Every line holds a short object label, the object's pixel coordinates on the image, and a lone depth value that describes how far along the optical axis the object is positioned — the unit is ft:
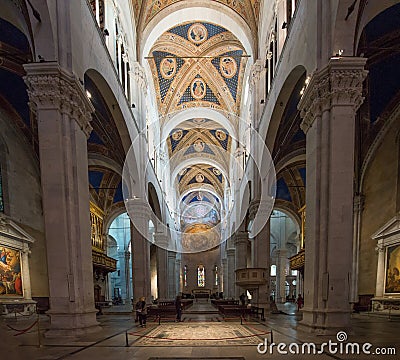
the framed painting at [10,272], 45.24
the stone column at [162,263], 90.17
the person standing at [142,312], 38.04
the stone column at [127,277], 104.19
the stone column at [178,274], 124.45
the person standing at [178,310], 44.45
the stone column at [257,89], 58.49
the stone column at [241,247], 76.95
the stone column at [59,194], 26.35
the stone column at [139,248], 57.93
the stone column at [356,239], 51.67
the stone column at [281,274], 93.07
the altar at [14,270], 44.96
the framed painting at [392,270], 45.06
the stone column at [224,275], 127.81
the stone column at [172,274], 107.34
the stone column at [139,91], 60.18
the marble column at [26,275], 48.88
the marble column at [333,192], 25.63
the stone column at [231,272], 100.19
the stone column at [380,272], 47.67
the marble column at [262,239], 55.21
